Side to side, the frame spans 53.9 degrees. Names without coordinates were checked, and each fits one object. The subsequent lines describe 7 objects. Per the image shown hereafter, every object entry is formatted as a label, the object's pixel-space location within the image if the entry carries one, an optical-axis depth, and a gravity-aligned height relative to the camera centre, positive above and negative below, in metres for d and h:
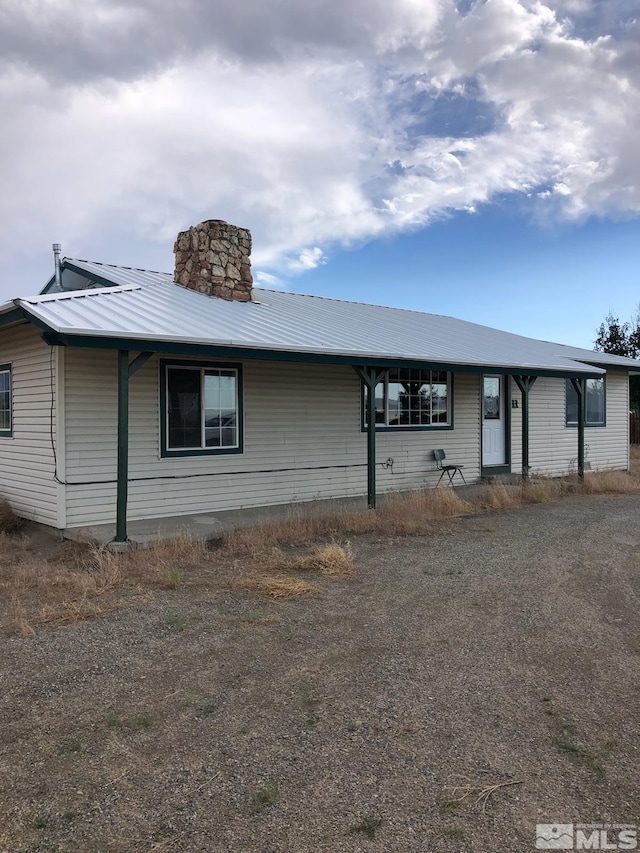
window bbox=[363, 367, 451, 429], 12.02 +0.41
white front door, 13.93 -0.07
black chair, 12.61 -0.96
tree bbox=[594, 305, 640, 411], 32.22 +4.05
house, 8.22 +0.42
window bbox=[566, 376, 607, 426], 15.73 +0.37
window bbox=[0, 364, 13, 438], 9.52 +0.29
